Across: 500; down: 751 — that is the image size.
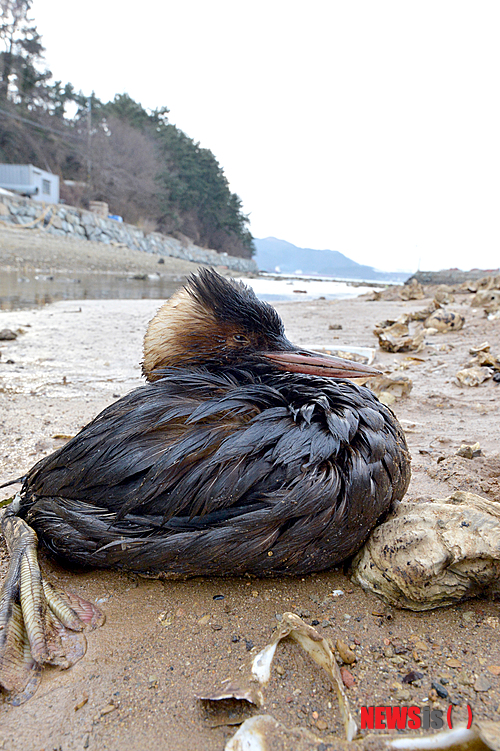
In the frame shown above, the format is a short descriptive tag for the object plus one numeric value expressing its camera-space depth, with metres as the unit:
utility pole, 44.06
